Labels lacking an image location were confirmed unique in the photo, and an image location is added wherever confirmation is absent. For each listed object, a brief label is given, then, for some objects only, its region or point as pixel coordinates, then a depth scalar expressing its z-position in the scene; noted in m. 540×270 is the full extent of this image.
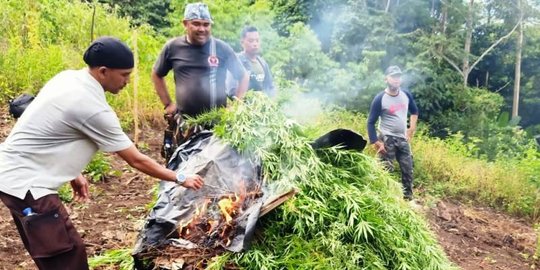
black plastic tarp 2.69
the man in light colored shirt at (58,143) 2.26
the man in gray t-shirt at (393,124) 5.79
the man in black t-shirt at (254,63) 4.80
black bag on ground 3.10
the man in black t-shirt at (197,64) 3.93
